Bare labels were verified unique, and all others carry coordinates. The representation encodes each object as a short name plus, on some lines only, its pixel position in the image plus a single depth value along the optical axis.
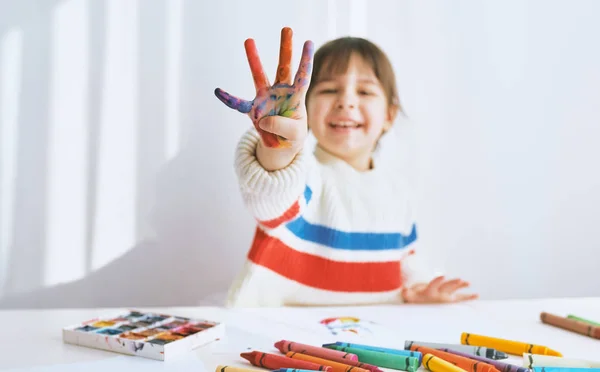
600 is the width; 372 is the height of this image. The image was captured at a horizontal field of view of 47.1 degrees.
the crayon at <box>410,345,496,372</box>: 0.59
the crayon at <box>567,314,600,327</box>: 0.76
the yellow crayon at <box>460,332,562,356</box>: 0.65
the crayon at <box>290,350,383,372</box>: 0.57
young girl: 0.90
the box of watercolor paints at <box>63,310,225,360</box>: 0.61
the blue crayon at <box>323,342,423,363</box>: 0.61
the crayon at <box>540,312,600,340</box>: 0.74
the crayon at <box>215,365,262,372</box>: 0.56
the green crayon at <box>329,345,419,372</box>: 0.59
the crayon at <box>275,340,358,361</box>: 0.60
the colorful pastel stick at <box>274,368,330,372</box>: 0.55
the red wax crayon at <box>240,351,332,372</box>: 0.58
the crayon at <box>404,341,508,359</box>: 0.64
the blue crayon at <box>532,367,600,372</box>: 0.58
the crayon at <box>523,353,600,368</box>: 0.61
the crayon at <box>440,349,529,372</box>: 0.58
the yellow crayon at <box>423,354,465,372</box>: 0.58
